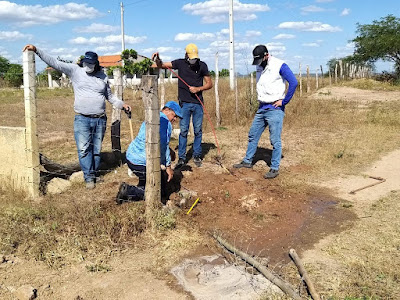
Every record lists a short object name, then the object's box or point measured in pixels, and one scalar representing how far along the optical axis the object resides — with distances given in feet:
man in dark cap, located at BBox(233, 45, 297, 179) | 18.65
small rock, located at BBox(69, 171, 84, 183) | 18.53
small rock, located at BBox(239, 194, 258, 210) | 15.92
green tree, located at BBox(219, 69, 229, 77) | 180.74
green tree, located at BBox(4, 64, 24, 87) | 99.42
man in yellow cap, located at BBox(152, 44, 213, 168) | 19.98
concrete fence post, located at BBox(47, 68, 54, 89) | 156.15
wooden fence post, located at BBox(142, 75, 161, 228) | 13.16
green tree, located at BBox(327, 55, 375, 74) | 112.81
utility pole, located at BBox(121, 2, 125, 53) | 105.09
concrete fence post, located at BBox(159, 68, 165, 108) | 33.40
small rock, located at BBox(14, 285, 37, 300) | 9.54
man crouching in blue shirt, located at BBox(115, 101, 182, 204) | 14.35
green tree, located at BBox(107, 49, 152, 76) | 113.62
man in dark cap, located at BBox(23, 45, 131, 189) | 16.89
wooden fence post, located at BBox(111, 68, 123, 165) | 21.79
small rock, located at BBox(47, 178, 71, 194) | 17.34
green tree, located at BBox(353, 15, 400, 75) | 97.02
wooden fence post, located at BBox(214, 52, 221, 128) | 35.55
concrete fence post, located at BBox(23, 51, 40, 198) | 15.71
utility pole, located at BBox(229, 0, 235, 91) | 65.10
